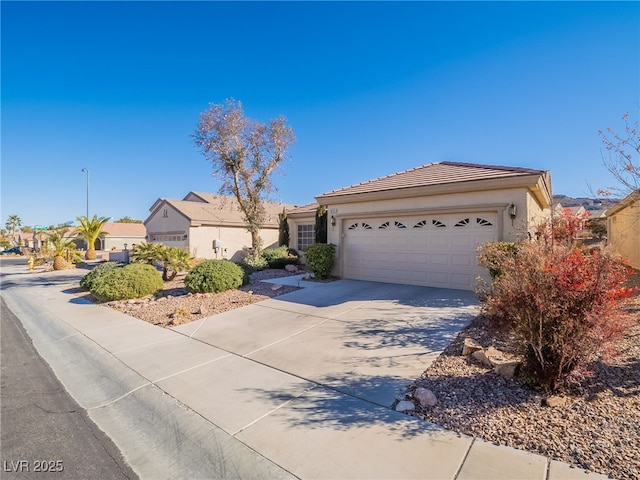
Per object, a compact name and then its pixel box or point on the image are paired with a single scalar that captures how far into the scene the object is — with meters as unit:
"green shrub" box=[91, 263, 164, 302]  9.47
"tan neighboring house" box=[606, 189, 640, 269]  14.10
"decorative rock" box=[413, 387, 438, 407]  3.39
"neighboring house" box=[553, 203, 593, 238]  7.63
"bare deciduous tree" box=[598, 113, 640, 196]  6.30
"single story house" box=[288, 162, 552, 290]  8.96
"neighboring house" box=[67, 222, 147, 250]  41.78
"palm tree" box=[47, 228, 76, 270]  20.34
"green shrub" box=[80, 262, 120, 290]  10.48
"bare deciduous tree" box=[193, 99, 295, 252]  15.41
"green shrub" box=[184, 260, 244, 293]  9.66
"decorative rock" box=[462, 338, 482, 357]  4.60
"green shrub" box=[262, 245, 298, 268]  16.44
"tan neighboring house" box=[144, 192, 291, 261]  21.83
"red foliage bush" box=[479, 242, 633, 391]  3.17
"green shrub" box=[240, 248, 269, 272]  15.65
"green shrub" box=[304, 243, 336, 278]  11.84
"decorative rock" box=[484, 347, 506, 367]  4.23
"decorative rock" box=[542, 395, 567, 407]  3.14
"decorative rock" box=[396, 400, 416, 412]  3.33
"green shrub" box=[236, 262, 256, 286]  10.81
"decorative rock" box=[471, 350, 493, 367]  4.21
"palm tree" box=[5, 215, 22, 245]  76.56
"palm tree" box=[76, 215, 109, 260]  26.20
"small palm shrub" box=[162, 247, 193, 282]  11.87
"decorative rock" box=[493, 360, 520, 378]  3.79
